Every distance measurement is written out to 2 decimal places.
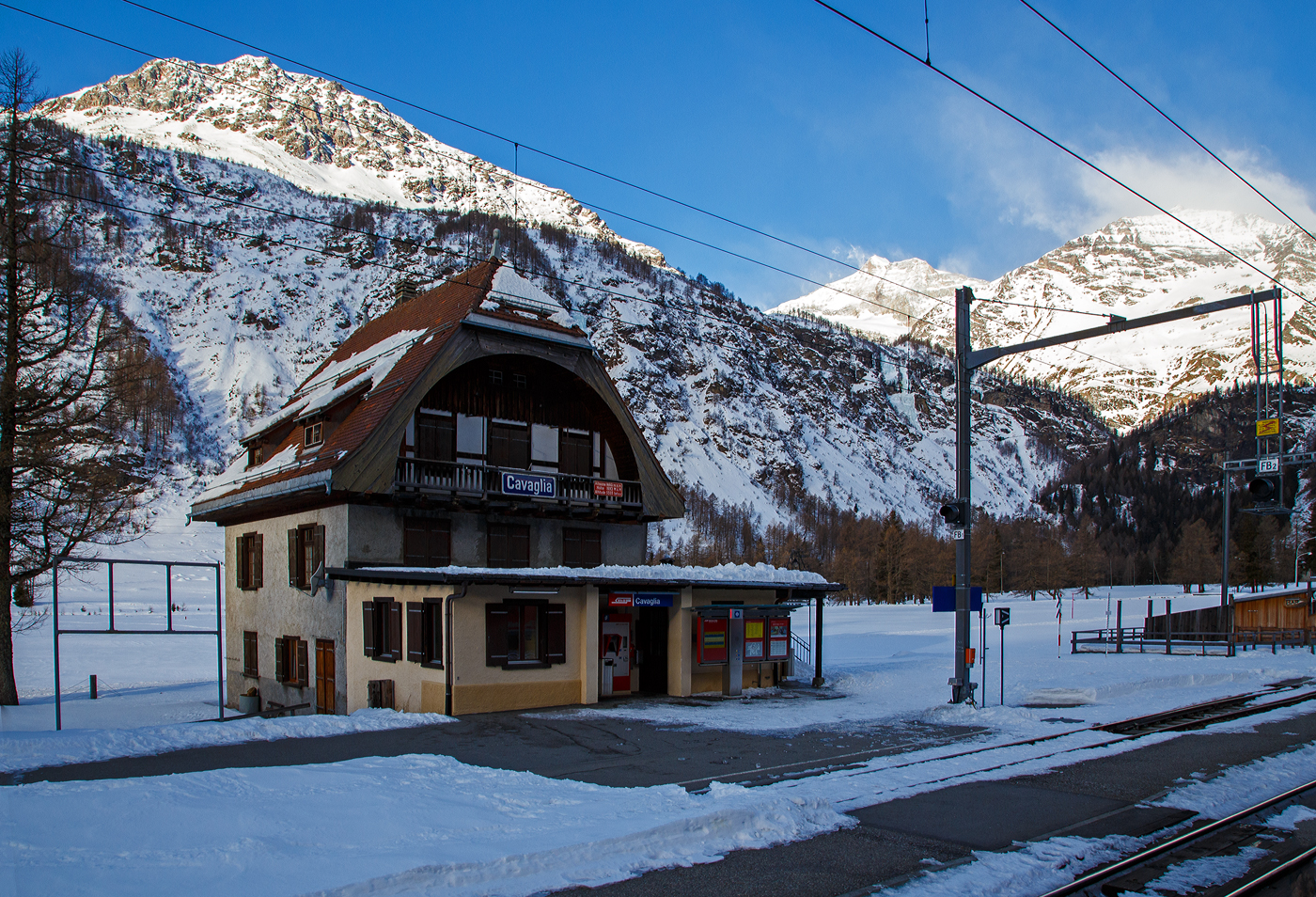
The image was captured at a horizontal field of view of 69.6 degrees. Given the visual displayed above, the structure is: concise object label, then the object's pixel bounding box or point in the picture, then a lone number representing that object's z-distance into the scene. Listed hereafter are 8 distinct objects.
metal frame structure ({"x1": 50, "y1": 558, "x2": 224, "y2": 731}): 17.73
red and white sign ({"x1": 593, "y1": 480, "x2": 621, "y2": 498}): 28.50
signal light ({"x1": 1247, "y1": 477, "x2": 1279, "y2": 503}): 17.22
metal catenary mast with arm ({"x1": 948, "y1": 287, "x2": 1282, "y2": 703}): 20.52
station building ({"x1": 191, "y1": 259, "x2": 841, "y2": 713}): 22.08
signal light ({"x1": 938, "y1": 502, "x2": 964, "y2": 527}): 20.48
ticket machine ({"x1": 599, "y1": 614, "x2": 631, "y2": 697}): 25.16
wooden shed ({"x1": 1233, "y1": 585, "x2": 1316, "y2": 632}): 52.19
